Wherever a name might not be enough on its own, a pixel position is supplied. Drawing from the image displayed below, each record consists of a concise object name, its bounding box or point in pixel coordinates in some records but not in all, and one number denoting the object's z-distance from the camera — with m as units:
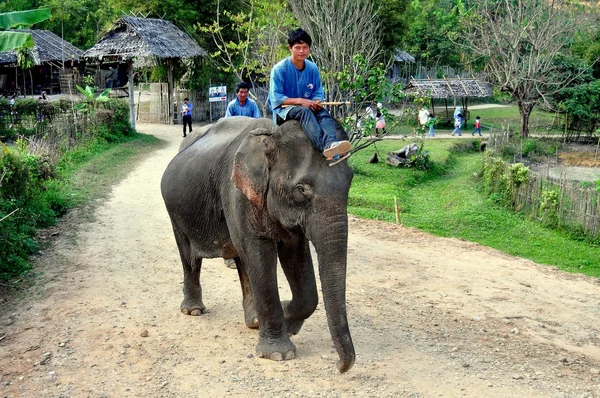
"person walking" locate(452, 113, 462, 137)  29.28
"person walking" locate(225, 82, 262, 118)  10.55
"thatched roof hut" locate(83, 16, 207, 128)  25.16
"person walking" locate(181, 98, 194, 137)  24.42
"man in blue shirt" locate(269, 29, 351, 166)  5.55
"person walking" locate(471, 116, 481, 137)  29.16
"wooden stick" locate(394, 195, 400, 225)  14.06
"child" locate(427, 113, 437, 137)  29.54
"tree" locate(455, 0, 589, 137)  27.39
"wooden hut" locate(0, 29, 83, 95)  31.79
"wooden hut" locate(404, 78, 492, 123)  31.27
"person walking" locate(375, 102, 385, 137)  25.84
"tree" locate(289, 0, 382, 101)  19.62
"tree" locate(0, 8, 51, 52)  8.02
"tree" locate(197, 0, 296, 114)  20.06
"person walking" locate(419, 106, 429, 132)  25.58
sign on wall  27.64
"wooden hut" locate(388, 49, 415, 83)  40.50
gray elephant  5.41
